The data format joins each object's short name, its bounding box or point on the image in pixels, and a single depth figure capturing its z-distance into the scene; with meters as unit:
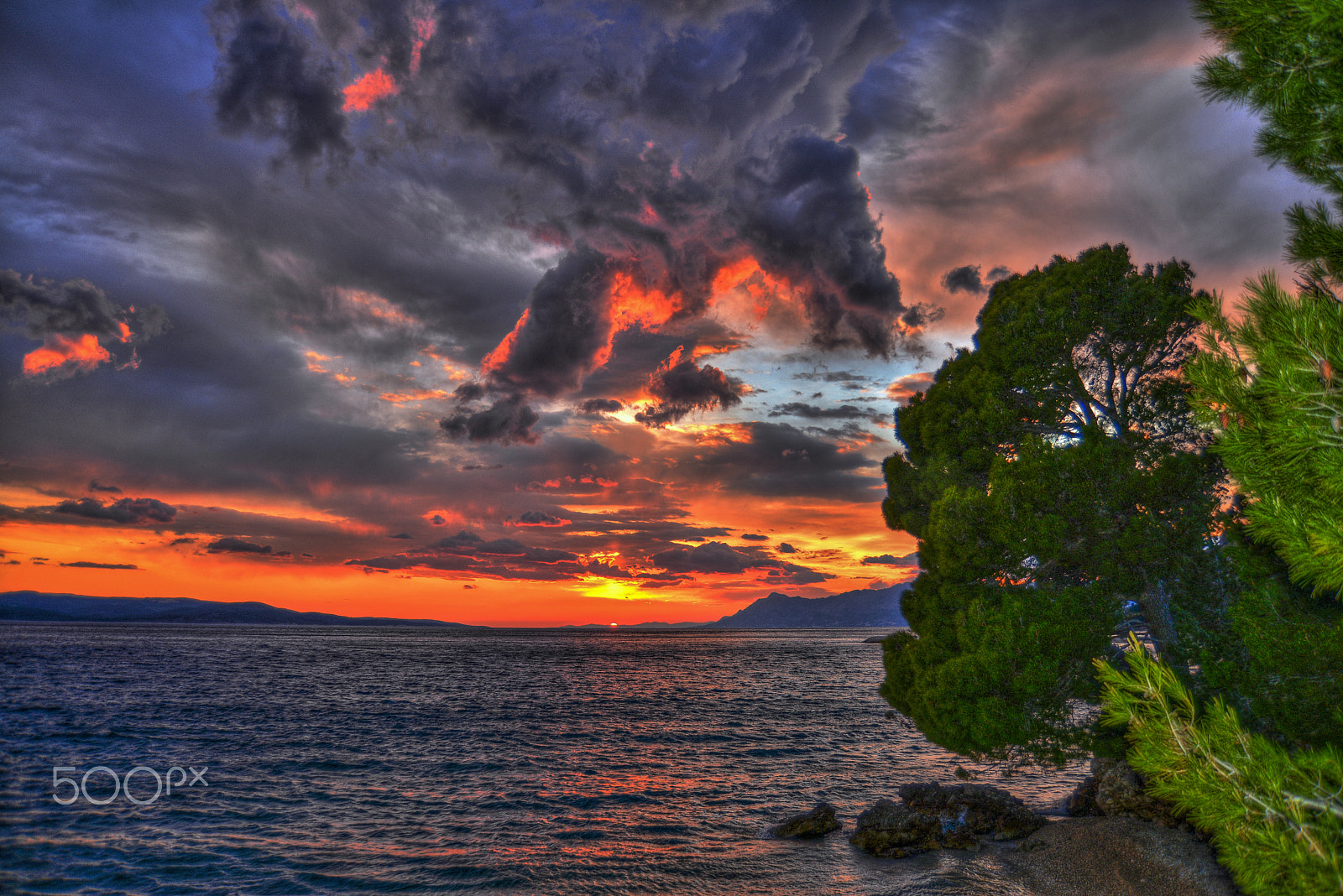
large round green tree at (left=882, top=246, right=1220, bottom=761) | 14.45
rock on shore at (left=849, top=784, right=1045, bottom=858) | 17.16
